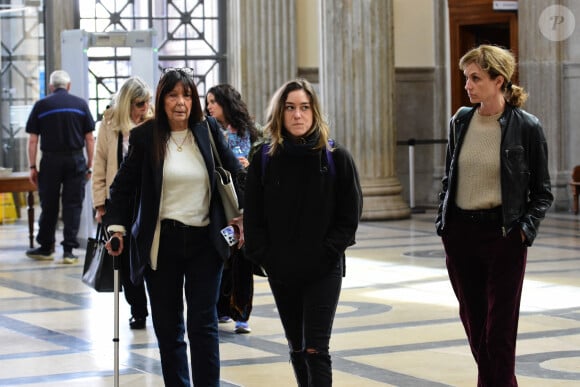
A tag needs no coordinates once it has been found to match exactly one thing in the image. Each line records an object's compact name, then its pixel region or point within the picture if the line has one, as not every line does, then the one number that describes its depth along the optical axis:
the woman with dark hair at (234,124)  8.76
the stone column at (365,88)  17.55
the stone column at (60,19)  20.62
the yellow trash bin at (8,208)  19.55
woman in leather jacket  5.64
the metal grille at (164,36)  20.66
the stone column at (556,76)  19.00
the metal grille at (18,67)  18.27
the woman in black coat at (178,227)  5.95
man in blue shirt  13.45
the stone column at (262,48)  20.23
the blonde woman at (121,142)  9.07
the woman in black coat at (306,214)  5.46
